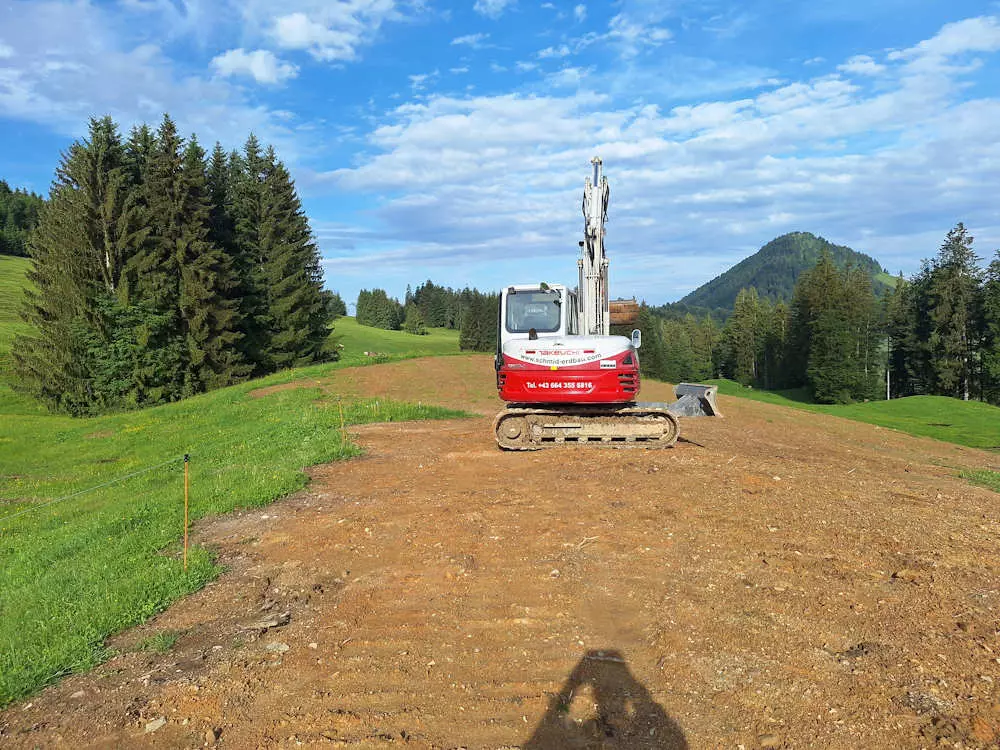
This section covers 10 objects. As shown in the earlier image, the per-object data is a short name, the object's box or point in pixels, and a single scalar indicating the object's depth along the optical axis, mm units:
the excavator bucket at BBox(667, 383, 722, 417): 19828
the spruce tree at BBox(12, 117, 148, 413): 35344
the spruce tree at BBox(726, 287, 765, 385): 94688
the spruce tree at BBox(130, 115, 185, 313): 37031
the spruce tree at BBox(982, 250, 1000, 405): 55844
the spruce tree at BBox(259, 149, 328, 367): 44844
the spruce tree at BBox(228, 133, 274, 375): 43688
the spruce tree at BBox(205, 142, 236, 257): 42844
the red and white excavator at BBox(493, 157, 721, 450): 11406
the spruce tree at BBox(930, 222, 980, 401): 60500
